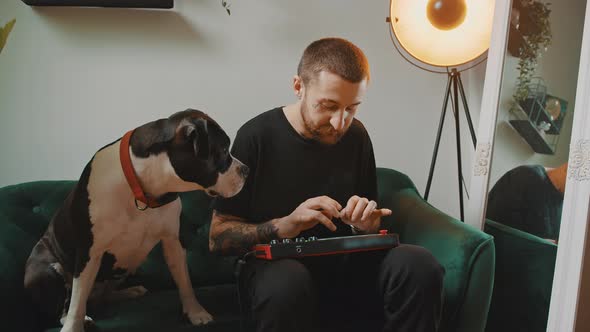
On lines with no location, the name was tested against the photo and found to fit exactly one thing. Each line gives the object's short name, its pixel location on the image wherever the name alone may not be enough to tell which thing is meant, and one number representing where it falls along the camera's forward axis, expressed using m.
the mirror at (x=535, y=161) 1.19
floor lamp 1.66
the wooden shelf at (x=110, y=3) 1.62
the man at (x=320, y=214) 1.01
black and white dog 1.13
